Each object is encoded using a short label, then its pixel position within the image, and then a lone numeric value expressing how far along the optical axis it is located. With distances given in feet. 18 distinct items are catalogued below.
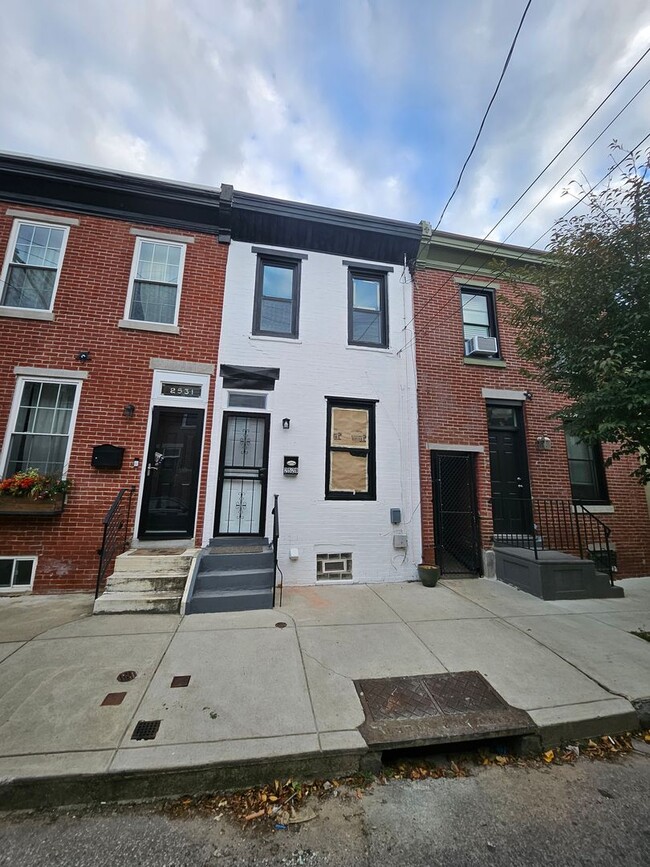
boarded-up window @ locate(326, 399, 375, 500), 21.63
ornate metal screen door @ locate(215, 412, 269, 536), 20.36
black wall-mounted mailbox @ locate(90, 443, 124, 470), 18.88
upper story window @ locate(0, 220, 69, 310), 20.27
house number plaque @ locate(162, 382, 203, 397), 20.65
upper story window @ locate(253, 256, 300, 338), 22.98
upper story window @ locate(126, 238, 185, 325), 21.45
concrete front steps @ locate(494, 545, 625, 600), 18.49
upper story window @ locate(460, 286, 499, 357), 25.48
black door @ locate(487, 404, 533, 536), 23.65
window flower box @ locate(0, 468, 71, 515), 17.16
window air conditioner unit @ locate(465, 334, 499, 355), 24.29
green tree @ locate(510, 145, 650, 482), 13.62
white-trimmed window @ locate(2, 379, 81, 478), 18.76
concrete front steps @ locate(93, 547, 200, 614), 15.25
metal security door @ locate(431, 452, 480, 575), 22.20
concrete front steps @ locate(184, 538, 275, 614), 15.88
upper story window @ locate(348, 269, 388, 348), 24.14
